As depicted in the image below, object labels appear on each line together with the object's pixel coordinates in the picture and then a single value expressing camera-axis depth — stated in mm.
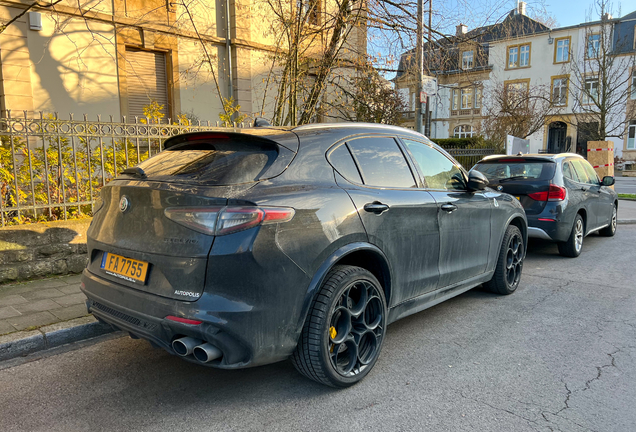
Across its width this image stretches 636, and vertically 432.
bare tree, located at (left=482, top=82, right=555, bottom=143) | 21109
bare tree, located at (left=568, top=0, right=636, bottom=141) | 21125
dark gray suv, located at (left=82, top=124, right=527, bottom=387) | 2523
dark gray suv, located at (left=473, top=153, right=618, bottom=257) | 6840
